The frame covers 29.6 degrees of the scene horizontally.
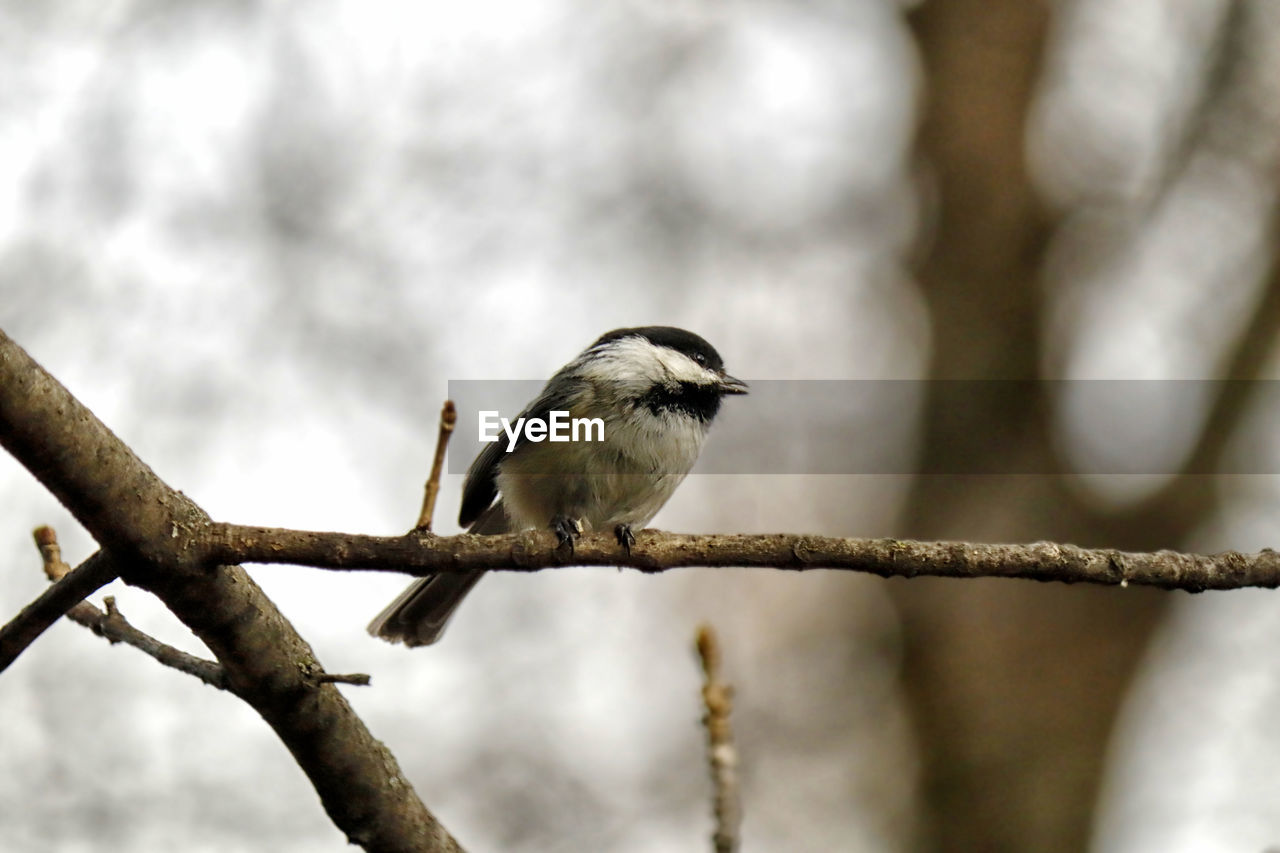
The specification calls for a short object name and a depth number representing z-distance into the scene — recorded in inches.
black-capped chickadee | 298.4
